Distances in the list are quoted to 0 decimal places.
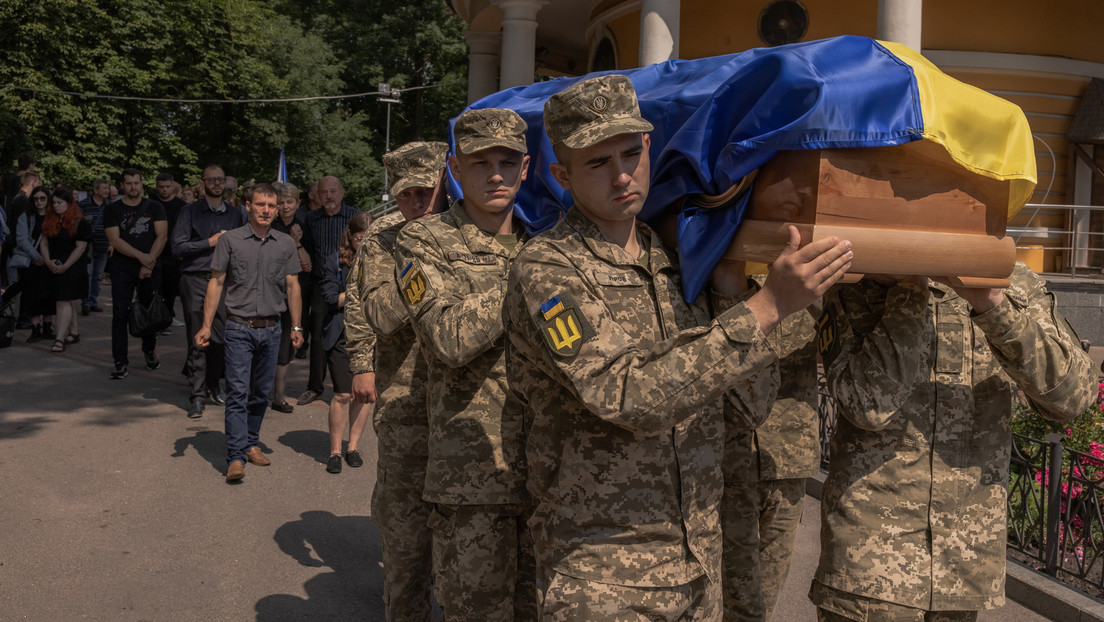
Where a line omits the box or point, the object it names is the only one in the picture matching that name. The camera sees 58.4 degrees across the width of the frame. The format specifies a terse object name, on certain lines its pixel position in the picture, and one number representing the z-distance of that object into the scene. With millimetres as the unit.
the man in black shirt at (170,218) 11008
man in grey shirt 7023
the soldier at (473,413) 3354
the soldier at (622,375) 2289
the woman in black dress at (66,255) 11789
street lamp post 37281
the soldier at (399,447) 4180
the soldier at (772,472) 3451
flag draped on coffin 2539
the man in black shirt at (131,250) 10164
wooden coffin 2510
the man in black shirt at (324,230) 8578
